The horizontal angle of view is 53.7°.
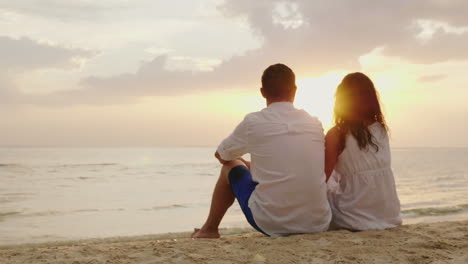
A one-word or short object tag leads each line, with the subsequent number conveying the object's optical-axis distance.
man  3.43
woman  3.78
